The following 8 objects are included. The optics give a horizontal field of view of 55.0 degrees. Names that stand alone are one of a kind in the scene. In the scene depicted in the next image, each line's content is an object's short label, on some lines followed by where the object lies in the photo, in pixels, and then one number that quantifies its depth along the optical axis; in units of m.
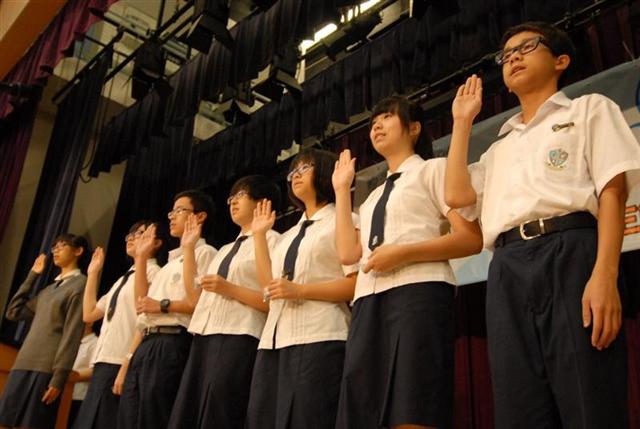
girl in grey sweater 3.18
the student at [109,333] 2.82
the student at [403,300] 1.57
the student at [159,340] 2.51
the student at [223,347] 2.22
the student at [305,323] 1.88
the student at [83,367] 3.96
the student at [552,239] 1.23
